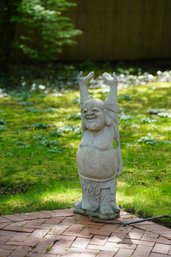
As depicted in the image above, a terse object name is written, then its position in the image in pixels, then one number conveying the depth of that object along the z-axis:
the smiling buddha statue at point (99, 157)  6.21
